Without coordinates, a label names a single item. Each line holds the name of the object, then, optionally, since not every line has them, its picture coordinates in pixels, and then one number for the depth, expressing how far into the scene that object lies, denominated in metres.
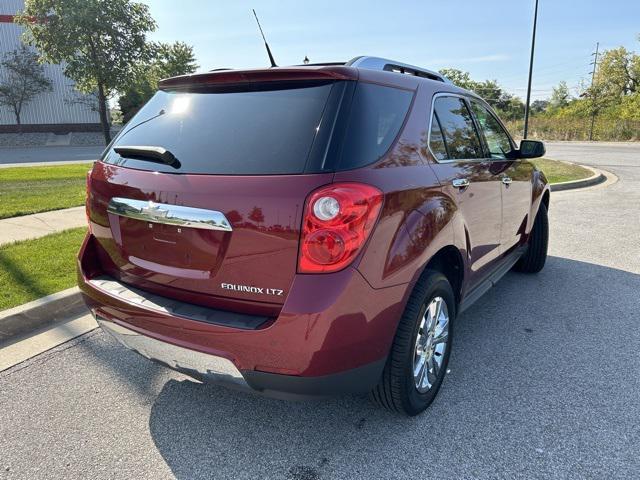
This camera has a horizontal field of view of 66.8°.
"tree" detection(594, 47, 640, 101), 49.41
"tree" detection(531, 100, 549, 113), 98.50
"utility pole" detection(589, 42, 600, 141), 43.06
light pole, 20.30
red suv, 1.98
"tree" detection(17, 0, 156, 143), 11.87
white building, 38.75
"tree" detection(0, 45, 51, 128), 37.47
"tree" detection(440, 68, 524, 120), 72.31
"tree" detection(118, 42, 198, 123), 38.92
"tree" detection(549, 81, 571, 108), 79.31
